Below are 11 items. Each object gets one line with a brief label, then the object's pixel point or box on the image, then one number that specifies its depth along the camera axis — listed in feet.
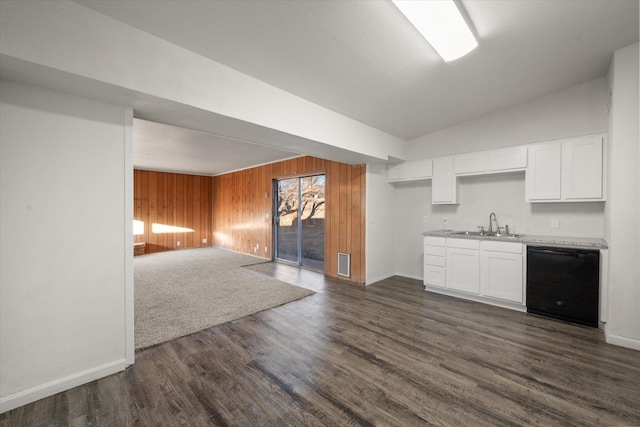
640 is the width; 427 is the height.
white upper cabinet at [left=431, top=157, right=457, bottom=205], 13.76
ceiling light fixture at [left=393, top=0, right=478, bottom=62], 6.10
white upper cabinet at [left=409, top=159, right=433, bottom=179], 14.66
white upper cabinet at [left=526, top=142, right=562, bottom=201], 10.79
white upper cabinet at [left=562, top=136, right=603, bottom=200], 9.98
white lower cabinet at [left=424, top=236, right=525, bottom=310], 11.05
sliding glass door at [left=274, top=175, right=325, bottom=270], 19.47
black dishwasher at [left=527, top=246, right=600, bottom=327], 9.47
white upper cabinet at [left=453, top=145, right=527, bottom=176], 11.69
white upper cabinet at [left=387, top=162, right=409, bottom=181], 15.75
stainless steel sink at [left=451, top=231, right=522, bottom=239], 11.91
